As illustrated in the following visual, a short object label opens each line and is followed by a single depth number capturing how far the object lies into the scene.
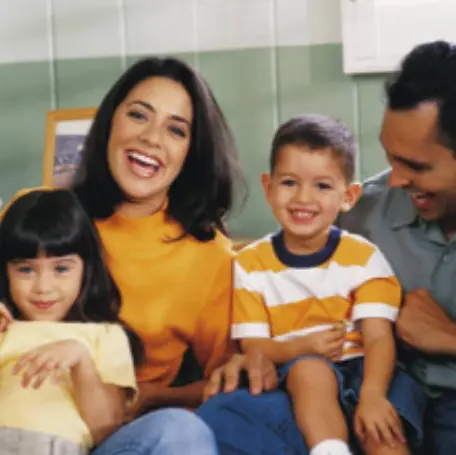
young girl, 2.41
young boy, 2.53
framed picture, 3.02
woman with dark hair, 2.67
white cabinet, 3.00
